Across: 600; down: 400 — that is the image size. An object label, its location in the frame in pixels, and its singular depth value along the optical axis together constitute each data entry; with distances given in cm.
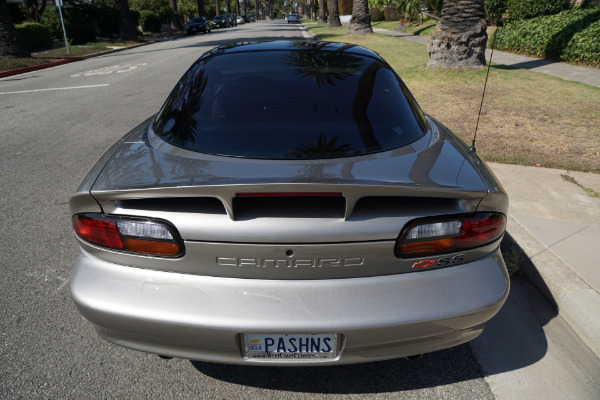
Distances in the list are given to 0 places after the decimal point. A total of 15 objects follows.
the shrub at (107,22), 2988
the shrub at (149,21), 3675
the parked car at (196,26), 3784
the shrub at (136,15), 3428
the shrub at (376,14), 4619
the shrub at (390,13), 4357
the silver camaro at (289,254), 176
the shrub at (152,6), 4184
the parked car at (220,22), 5224
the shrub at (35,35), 2025
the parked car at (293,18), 6479
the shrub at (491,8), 2061
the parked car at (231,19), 5597
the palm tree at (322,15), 5071
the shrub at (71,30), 2472
